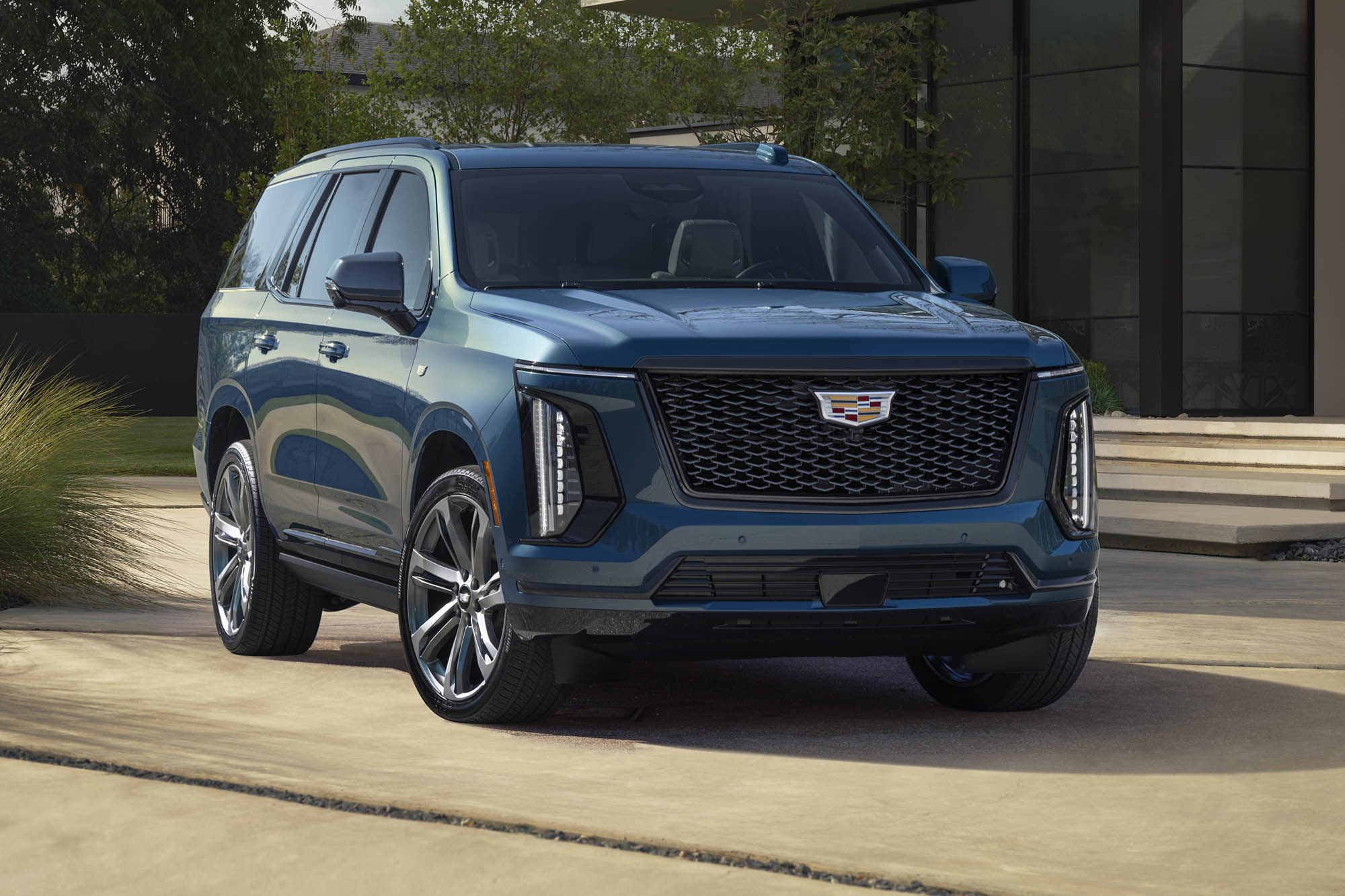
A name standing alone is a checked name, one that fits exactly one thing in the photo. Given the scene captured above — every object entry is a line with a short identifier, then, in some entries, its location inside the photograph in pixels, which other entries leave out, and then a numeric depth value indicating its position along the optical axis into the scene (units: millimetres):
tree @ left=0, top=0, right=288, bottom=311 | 45000
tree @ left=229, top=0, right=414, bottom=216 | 34844
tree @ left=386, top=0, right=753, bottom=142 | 43219
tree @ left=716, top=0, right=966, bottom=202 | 21422
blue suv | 6133
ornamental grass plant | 9961
